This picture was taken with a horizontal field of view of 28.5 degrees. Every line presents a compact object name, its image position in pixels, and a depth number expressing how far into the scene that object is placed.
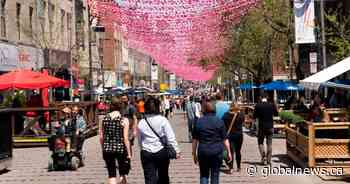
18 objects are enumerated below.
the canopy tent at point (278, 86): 39.53
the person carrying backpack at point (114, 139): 11.34
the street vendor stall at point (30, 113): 24.03
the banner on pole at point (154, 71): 96.66
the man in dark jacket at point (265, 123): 15.51
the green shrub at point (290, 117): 17.91
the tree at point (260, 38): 35.72
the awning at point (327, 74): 14.62
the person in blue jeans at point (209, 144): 10.32
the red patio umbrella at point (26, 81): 24.38
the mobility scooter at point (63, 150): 15.97
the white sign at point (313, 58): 28.03
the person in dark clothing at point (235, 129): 14.52
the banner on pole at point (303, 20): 27.23
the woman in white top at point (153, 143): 9.98
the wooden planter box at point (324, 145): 14.04
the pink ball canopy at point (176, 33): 24.72
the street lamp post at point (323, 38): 27.52
